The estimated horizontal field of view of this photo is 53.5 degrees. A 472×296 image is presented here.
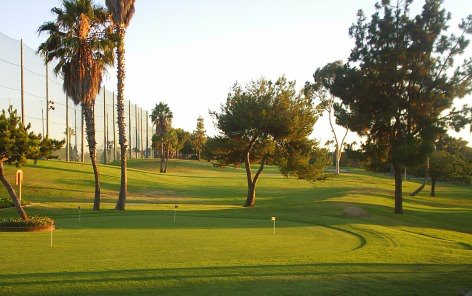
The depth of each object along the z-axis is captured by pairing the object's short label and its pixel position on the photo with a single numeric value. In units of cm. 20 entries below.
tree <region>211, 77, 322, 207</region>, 3872
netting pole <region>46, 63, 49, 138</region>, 5629
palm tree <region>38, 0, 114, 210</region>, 2978
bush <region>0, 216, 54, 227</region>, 1948
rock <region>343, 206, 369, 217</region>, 3106
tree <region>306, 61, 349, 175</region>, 7494
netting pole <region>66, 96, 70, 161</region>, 6197
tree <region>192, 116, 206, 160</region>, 12761
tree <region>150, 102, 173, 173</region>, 8831
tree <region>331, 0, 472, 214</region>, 3572
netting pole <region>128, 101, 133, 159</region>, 11172
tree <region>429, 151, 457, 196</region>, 6488
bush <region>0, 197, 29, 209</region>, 3163
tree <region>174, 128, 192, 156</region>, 9679
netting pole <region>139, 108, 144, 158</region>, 11514
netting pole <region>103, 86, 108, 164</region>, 7678
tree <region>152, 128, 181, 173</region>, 8656
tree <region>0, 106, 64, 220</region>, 1942
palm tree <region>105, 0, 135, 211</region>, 3194
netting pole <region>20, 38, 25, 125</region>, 4654
